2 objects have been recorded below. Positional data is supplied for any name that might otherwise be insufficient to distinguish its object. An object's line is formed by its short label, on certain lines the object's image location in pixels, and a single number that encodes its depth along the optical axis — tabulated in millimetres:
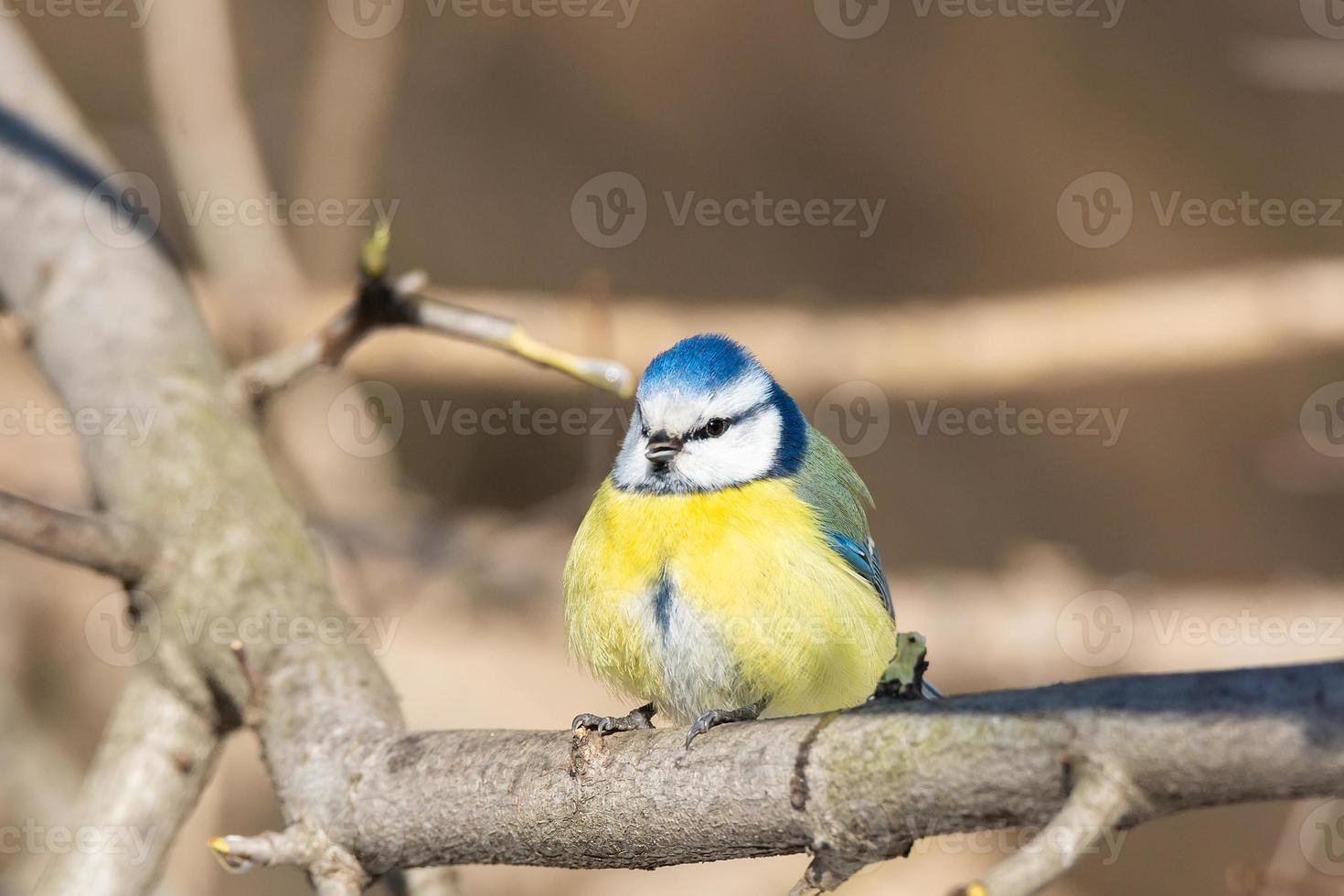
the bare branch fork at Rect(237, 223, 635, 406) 5215
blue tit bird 4227
